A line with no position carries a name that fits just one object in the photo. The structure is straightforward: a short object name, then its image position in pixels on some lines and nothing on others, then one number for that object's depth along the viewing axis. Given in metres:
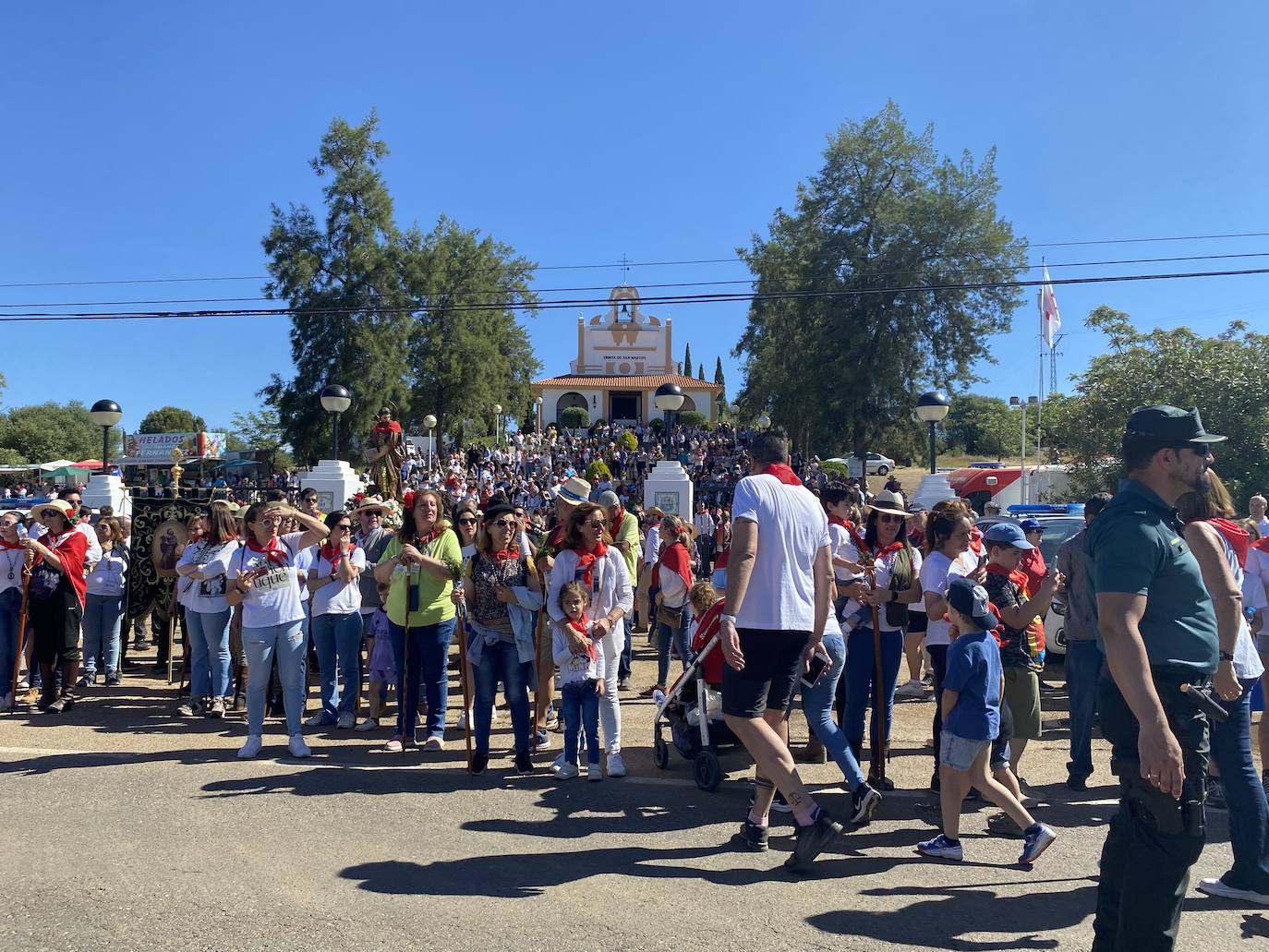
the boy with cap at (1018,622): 5.12
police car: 10.02
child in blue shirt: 4.44
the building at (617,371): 67.69
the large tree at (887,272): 30.30
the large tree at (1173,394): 21.11
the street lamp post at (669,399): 17.25
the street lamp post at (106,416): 16.11
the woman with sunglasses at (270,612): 6.52
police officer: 2.82
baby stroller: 5.82
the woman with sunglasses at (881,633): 5.71
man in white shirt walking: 4.38
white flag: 27.47
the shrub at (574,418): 63.25
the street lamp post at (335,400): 16.98
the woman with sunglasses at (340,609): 7.41
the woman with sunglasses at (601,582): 6.03
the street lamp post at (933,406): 16.27
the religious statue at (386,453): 15.12
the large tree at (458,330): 38.94
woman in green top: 6.75
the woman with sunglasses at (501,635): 6.16
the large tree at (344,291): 35.81
